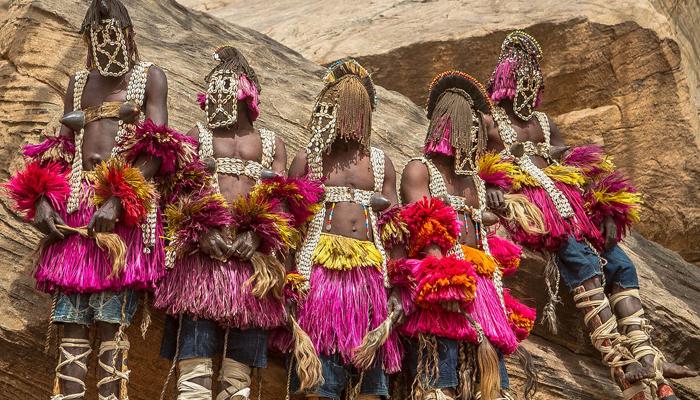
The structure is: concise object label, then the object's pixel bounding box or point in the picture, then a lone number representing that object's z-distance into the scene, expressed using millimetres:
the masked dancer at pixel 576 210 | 6227
